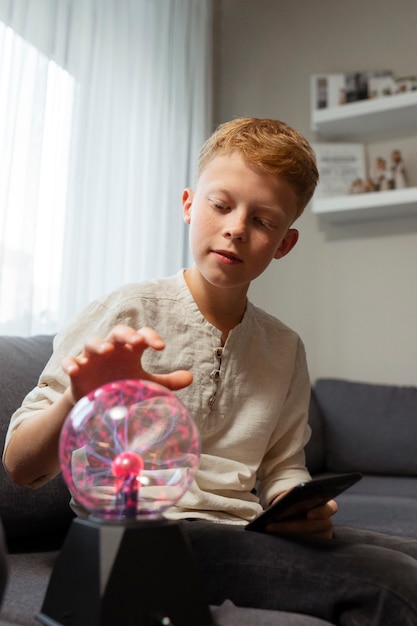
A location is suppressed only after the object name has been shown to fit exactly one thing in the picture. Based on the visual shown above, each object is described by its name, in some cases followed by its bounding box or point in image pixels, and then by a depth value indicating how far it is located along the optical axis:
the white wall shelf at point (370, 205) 2.82
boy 0.85
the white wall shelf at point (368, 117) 2.87
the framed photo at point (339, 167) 3.04
